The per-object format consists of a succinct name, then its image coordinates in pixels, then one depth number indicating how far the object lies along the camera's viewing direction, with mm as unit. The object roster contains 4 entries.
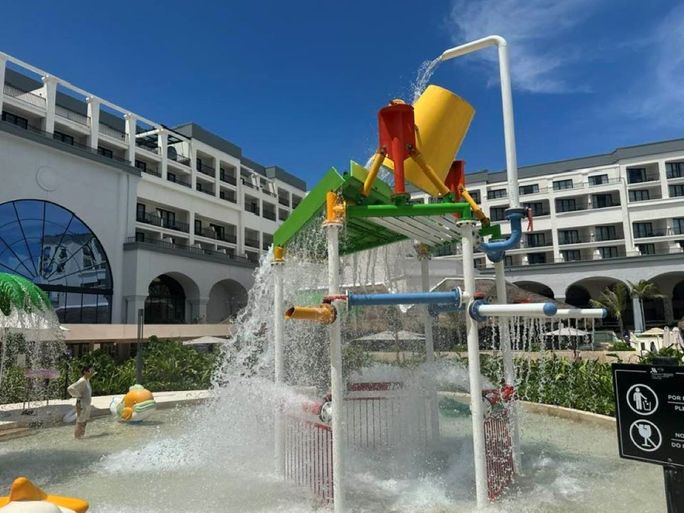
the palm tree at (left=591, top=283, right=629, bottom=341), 43628
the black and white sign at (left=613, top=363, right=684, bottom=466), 3443
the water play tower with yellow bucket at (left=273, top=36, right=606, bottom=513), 5621
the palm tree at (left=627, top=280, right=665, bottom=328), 44000
